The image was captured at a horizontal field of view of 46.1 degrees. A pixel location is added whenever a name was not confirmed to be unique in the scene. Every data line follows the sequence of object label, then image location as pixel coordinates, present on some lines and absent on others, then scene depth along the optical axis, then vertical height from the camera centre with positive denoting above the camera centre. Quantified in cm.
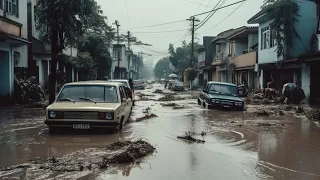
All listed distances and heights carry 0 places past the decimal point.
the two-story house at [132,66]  9792 +504
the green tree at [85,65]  4078 +172
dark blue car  1936 -79
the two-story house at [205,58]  6406 +422
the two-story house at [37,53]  2716 +205
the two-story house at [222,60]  4694 +291
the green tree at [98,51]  4678 +379
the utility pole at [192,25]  6081 +929
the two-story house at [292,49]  2589 +251
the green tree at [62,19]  1941 +339
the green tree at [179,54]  8810 +660
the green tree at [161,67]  15825 +637
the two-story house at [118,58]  7606 +471
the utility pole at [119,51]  7131 +600
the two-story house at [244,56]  3703 +269
